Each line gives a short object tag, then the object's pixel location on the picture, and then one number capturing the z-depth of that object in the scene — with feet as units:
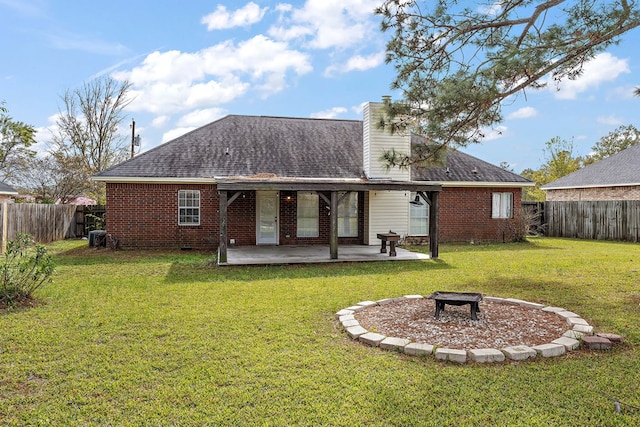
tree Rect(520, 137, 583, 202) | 111.55
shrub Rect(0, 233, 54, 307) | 21.78
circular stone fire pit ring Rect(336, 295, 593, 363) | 15.01
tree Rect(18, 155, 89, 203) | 77.77
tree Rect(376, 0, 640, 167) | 23.22
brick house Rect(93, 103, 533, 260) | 46.78
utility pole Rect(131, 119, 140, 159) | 83.66
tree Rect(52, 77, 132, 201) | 87.30
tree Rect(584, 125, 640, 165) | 127.75
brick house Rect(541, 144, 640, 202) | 67.00
